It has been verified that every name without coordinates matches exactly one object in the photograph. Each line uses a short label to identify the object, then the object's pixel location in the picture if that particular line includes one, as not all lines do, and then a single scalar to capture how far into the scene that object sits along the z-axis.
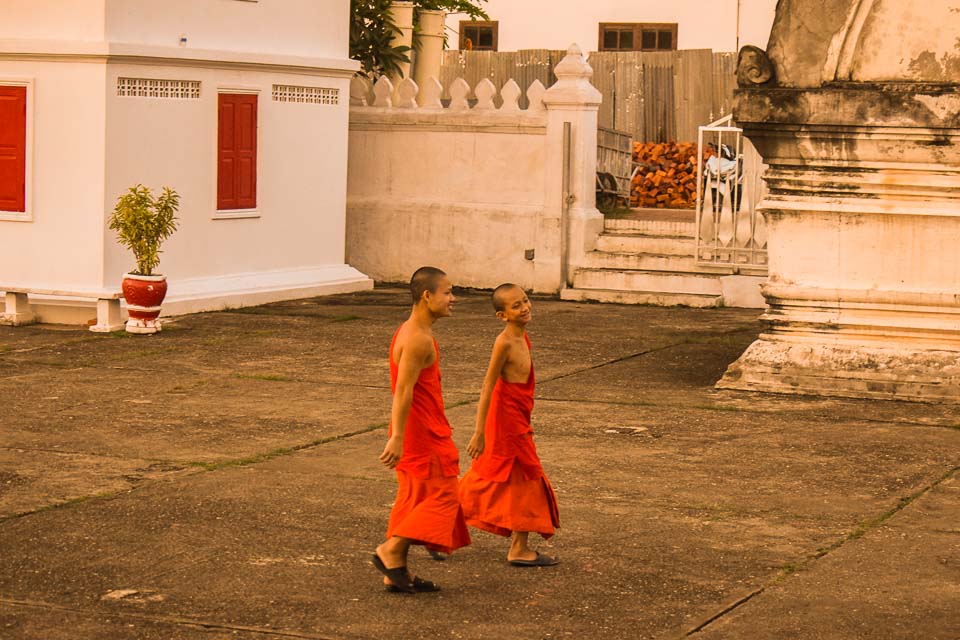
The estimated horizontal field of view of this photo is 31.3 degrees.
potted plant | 13.72
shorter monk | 6.98
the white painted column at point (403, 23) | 20.73
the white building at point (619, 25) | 28.14
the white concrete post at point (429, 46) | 22.56
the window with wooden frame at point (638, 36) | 28.75
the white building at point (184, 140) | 14.48
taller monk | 6.55
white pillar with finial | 17.53
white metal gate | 16.69
